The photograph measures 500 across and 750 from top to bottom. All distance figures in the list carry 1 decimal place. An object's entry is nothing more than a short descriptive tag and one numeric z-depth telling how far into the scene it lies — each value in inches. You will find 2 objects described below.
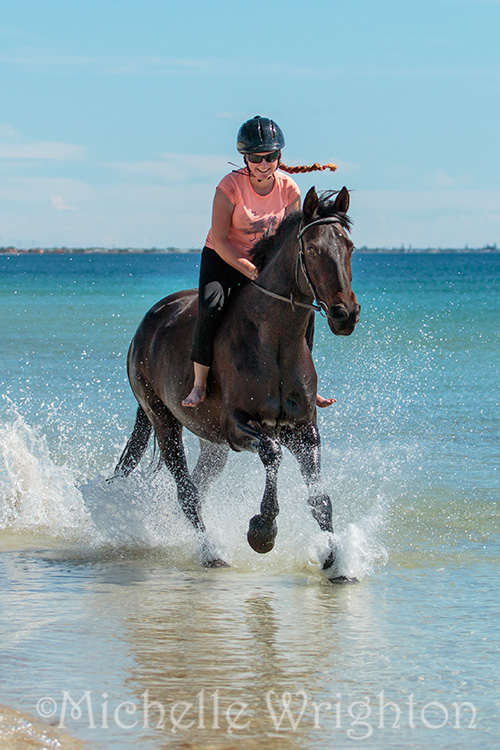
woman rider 492.4
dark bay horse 440.8
